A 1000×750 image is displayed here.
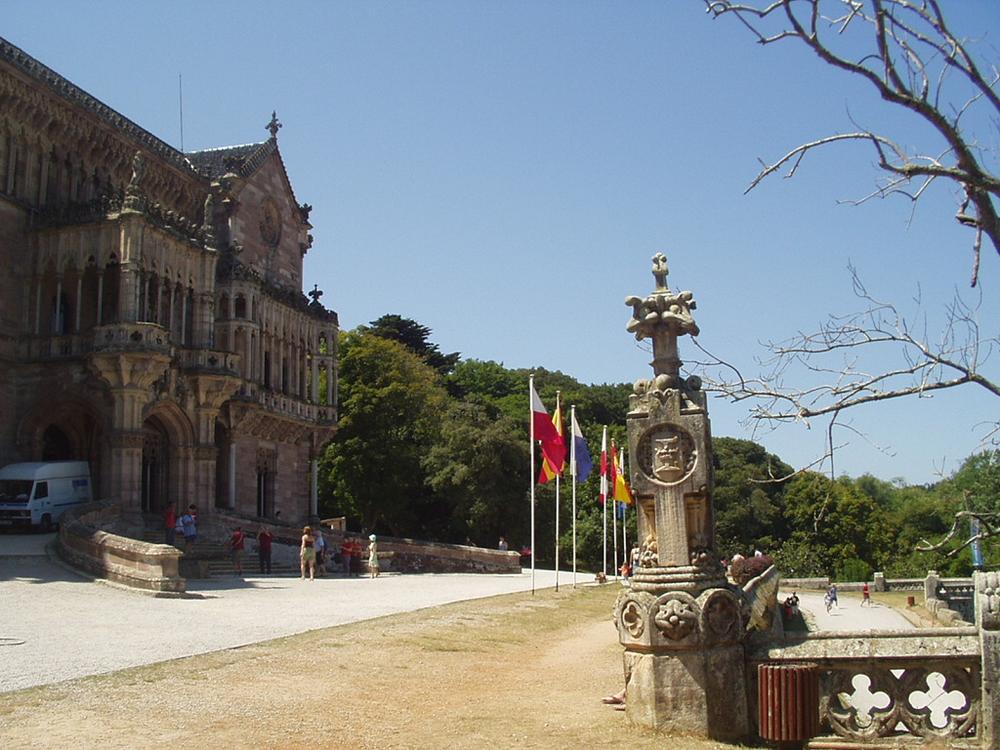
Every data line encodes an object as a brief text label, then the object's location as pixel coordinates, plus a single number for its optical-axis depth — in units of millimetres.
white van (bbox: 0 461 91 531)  31188
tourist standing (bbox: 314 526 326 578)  34656
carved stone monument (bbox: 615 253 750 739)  9992
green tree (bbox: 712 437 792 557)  66688
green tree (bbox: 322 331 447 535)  58531
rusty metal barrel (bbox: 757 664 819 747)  9211
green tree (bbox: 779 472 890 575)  63375
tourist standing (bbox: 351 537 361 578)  36375
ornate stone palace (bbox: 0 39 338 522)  34531
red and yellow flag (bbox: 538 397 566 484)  31531
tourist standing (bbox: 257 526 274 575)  32969
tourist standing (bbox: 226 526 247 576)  31625
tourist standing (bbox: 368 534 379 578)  34834
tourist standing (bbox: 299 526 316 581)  31531
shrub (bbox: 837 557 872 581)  55406
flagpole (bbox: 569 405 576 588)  35094
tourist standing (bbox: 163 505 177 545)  34219
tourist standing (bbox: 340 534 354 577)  36562
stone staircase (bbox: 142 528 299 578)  32281
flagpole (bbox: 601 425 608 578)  39375
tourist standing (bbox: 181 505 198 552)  34000
